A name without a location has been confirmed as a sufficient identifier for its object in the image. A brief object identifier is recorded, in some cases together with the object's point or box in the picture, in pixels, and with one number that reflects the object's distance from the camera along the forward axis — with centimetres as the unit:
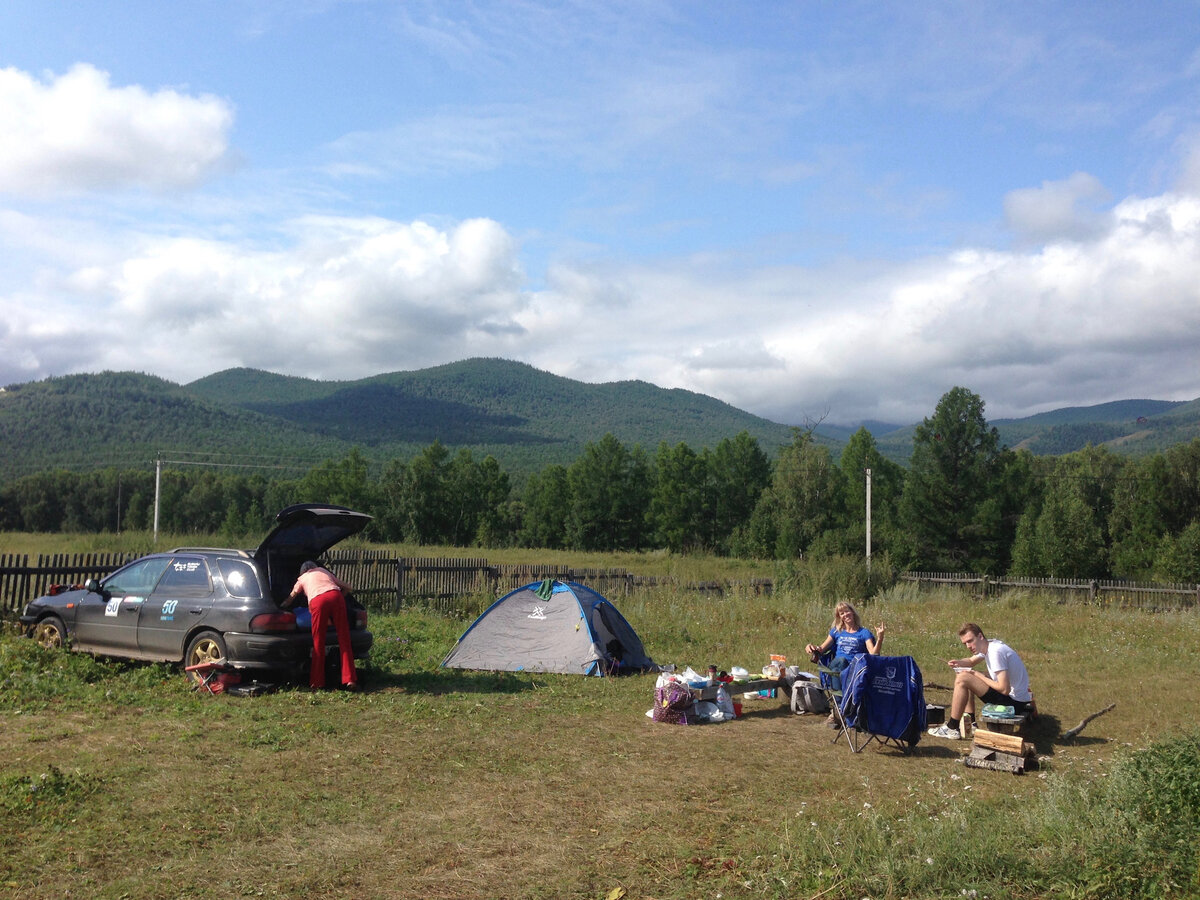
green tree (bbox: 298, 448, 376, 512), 6531
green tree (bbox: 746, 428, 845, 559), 5119
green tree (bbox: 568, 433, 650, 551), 6601
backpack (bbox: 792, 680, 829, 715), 972
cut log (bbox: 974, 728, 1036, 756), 737
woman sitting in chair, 969
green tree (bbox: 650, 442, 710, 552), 6284
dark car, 920
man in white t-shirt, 862
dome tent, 1161
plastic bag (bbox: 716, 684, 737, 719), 939
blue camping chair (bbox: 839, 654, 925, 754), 781
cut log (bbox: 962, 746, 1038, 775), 723
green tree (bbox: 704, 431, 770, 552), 6512
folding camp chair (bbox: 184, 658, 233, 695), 900
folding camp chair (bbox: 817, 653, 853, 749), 962
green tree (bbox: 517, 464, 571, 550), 6750
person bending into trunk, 936
